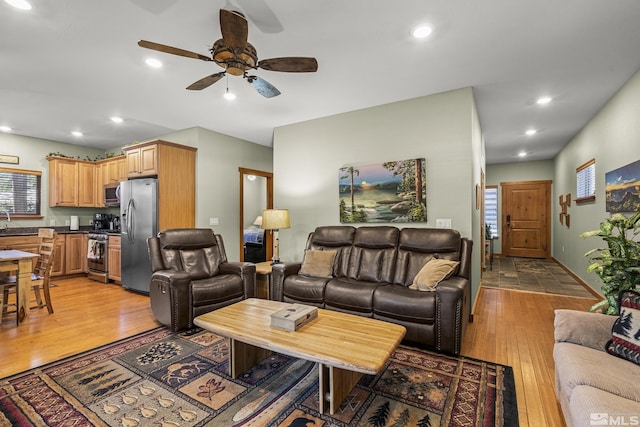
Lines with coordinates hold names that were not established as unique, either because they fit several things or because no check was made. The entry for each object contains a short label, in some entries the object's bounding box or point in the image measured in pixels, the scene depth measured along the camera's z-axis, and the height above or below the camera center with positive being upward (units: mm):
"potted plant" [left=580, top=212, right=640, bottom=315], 1992 -352
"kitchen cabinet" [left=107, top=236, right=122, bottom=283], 5102 -797
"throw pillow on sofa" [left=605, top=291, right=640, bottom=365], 1585 -653
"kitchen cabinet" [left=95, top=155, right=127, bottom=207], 5574 +780
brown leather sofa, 2586 -737
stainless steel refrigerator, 4496 -221
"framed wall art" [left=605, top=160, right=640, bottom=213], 3022 +260
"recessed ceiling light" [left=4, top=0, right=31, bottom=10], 2018 +1428
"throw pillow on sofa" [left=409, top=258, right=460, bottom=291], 2820 -591
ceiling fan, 1880 +1136
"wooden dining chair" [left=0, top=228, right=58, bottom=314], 3268 -732
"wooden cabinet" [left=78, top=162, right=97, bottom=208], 5941 +566
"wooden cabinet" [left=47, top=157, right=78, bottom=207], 5676 +599
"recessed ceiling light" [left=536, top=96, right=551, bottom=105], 3771 +1446
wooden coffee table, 1648 -789
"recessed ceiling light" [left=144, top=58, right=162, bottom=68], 2801 +1427
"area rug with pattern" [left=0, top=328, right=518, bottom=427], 1757 -1208
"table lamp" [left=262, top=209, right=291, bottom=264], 4109 -90
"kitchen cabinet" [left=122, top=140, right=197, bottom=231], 4520 +616
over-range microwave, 5573 +355
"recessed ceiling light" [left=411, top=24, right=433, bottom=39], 2321 +1441
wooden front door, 7716 -169
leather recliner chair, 3049 -723
